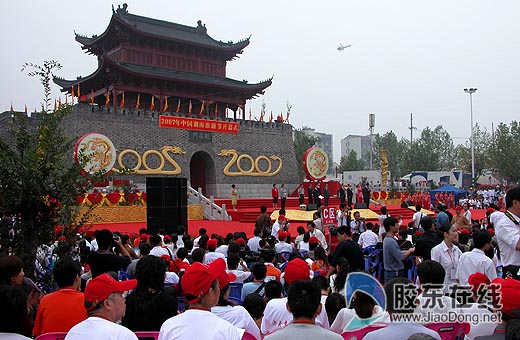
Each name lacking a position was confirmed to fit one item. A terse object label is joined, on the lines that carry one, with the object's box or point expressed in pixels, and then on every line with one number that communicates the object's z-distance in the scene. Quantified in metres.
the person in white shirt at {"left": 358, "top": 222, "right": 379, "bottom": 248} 8.83
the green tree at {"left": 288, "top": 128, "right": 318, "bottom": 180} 45.00
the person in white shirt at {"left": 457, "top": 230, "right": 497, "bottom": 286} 4.55
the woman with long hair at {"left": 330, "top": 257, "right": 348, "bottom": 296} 4.68
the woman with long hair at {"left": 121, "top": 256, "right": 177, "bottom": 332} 3.29
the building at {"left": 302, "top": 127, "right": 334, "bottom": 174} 108.68
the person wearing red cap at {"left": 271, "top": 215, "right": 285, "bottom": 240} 10.86
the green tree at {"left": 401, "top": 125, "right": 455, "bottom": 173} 47.85
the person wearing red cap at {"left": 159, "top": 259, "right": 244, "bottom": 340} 2.54
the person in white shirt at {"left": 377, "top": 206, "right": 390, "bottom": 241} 10.69
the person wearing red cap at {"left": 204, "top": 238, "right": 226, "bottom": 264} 6.22
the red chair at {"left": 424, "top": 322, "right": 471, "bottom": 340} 3.11
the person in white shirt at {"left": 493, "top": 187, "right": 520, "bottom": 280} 4.39
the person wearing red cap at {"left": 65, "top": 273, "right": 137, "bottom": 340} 2.46
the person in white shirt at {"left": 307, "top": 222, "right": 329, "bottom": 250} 9.57
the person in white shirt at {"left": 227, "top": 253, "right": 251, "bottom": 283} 5.60
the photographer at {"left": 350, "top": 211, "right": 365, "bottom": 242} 11.91
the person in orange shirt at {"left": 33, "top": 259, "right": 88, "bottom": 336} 3.29
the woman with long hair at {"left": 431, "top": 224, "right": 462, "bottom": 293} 5.34
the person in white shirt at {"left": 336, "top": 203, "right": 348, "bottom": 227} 13.23
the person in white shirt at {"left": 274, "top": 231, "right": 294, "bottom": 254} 7.81
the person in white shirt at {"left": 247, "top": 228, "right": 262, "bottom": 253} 8.24
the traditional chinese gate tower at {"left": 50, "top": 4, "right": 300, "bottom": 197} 24.77
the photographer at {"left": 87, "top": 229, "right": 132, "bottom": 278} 4.90
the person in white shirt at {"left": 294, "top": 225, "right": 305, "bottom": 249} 9.10
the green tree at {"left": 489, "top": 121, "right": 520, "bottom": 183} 39.16
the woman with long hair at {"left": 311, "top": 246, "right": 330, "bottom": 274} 6.09
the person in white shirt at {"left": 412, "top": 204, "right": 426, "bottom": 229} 11.65
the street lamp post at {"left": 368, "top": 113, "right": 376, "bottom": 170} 43.34
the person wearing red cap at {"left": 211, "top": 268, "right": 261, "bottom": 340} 3.13
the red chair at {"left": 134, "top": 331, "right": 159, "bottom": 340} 3.01
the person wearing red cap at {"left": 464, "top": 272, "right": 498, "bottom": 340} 3.10
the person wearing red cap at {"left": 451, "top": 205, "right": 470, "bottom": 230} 10.30
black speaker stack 12.41
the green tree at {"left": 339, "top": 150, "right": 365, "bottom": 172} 58.12
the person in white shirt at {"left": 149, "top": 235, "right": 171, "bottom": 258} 6.68
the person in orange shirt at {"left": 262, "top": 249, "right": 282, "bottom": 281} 5.25
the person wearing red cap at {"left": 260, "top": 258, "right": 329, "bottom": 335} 3.54
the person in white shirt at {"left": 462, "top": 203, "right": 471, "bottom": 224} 12.12
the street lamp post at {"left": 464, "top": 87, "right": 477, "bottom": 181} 37.20
